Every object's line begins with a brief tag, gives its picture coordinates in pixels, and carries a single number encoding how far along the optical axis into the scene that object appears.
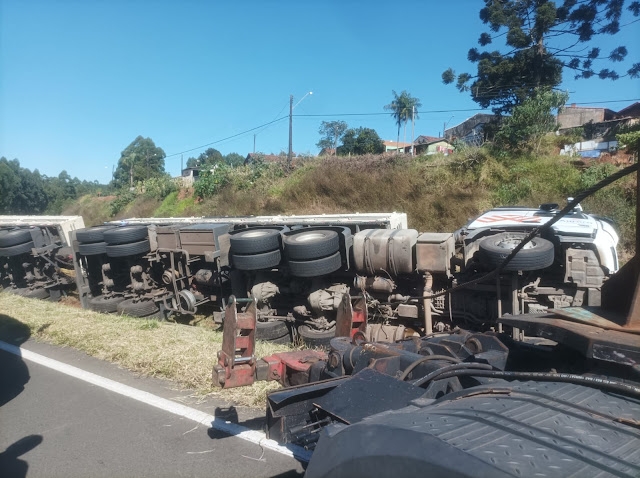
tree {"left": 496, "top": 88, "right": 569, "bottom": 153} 16.20
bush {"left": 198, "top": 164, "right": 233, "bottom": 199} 26.38
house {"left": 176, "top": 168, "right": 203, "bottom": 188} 31.41
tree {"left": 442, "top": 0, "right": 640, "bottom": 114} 17.97
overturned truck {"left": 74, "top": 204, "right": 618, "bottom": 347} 5.54
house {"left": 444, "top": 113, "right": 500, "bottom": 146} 50.53
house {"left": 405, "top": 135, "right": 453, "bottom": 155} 34.28
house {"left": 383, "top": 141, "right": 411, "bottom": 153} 64.79
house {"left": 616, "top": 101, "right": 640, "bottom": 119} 29.51
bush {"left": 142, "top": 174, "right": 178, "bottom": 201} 31.77
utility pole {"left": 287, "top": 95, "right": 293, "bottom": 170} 25.10
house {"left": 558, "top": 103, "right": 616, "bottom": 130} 35.81
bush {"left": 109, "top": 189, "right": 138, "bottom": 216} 35.16
